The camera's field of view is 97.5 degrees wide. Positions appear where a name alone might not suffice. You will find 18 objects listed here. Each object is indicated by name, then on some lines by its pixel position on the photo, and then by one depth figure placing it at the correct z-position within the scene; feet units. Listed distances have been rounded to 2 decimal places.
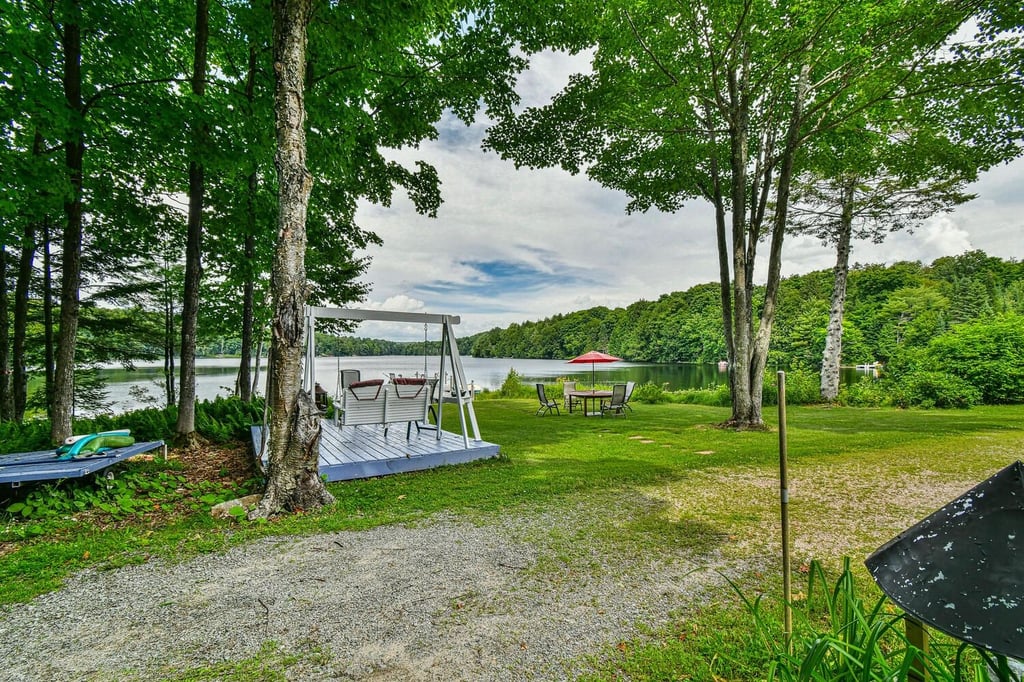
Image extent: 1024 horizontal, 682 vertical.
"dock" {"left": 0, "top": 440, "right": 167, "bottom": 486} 12.98
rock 14.10
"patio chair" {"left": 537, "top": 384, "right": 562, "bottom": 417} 40.96
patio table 40.70
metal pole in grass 5.96
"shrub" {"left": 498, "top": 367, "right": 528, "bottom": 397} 61.52
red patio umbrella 48.39
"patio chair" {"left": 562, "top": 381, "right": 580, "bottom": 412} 44.18
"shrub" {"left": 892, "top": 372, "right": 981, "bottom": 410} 42.32
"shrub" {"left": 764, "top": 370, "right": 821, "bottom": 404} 46.78
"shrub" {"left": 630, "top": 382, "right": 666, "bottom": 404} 54.95
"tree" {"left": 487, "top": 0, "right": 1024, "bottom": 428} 25.48
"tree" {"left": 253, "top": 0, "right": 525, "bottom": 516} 14.51
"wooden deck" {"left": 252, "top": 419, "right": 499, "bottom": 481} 18.62
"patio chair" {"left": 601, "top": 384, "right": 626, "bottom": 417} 40.11
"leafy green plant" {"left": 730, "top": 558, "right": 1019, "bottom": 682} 4.07
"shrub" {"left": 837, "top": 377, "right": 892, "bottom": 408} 45.27
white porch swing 18.53
